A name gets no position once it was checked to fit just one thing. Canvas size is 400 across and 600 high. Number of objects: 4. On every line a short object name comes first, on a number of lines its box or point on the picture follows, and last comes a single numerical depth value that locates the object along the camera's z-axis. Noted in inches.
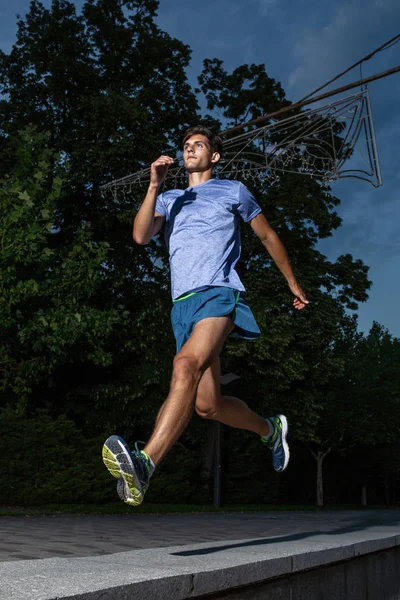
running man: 144.6
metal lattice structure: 283.1
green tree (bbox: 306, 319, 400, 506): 1237.0
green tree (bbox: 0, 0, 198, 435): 829.8
